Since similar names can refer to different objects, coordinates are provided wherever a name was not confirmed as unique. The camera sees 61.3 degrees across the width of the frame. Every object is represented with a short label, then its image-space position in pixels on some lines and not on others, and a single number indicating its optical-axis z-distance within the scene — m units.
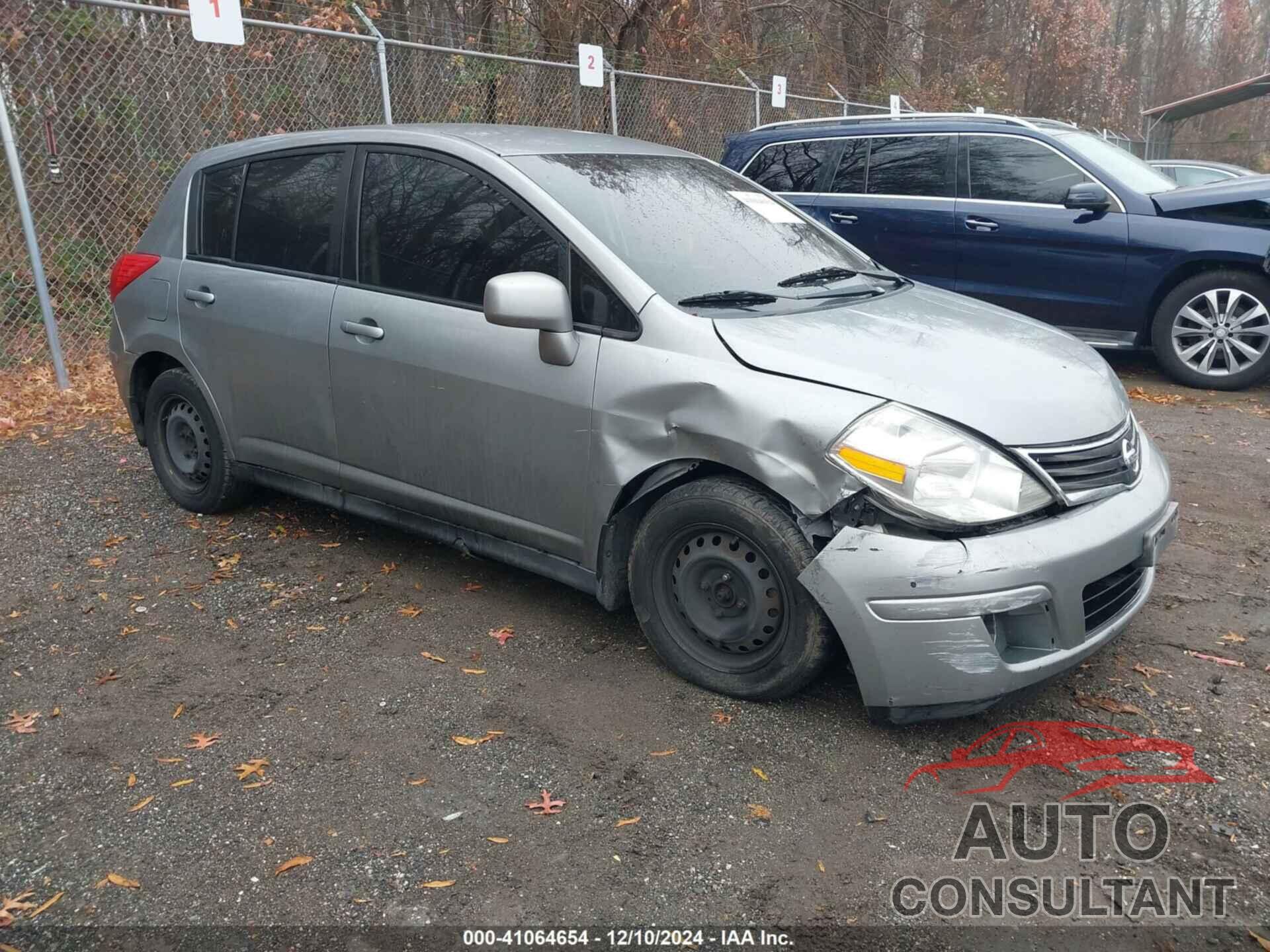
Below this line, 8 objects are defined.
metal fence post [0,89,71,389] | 6.88
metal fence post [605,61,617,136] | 10.77
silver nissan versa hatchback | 2.98
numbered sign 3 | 13.21
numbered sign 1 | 6.96
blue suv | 7.34
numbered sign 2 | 9.80
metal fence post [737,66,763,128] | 13.76
